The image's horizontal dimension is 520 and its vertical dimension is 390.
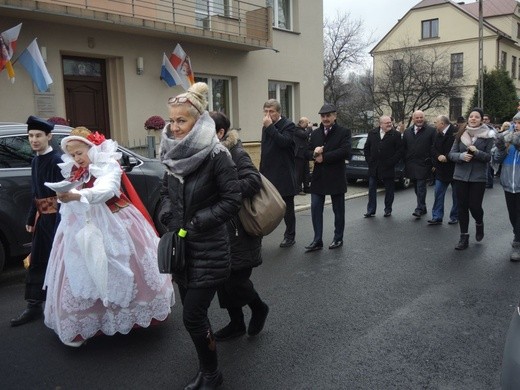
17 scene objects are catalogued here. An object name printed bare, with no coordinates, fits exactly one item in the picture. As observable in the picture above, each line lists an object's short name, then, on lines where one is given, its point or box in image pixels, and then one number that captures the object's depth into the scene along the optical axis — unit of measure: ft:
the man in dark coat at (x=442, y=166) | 28.40
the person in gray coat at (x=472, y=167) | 21.61
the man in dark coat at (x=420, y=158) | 30.86
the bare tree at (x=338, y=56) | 133.59
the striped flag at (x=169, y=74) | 40.40
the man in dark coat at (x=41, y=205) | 13.84
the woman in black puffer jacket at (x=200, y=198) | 9.75
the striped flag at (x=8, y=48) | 30.14
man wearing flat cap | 22.22
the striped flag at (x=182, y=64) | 40.83
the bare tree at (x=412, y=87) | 95.81
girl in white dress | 12.16
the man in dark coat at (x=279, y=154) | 21.11
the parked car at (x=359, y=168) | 45.37
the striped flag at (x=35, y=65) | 31.27
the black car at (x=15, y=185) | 18.52
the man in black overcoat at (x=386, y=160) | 31.53
